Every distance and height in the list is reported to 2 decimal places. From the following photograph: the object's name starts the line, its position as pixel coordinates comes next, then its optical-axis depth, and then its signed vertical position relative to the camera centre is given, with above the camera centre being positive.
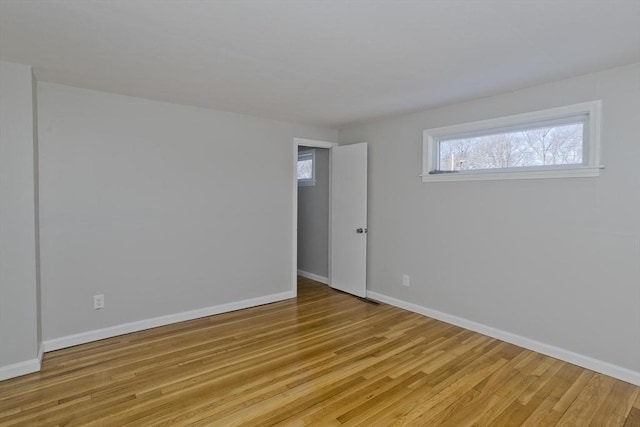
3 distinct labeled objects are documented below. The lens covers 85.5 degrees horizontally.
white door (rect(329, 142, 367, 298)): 4.56 -0.24
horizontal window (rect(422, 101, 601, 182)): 2.78 +0.52
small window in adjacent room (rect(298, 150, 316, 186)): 5.64 +0.55
